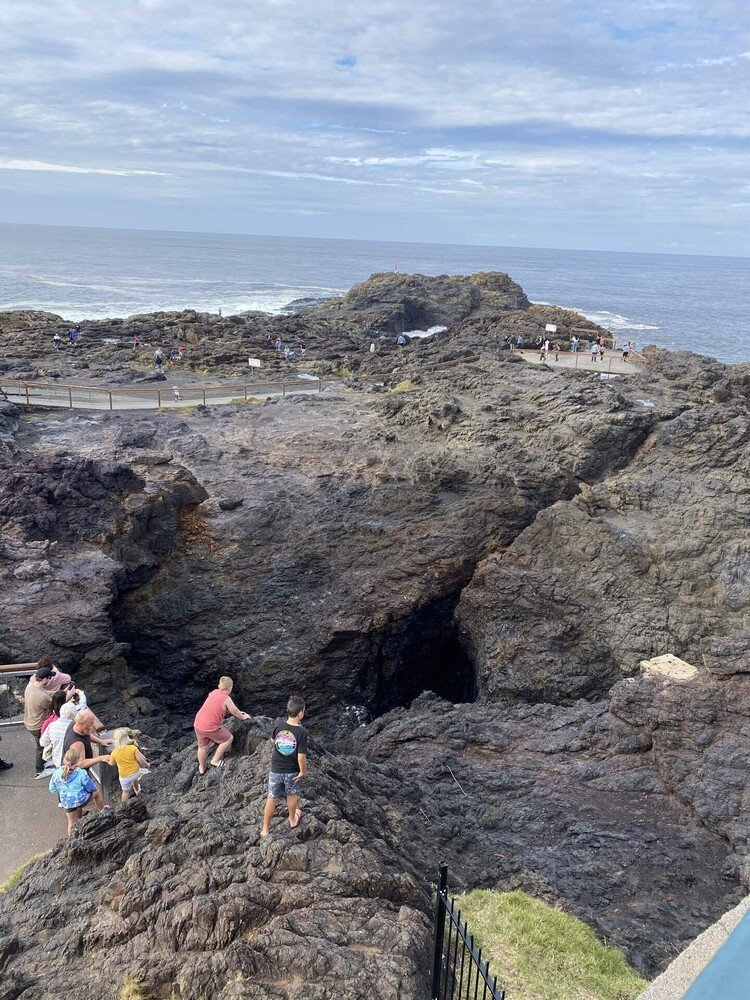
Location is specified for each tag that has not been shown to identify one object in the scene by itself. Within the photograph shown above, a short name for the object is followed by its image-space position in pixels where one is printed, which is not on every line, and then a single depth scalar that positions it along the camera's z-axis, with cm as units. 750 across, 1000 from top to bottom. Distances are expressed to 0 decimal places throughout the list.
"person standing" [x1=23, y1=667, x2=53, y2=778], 874
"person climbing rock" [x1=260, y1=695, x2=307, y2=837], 664
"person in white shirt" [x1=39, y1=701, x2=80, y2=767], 812
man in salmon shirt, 812
